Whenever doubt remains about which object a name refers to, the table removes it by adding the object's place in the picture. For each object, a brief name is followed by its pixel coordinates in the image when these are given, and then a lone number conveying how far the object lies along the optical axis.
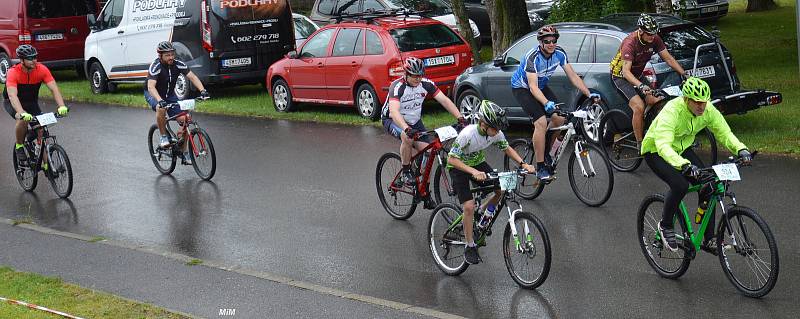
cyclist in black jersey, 13.86
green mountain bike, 7.50
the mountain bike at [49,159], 13.12
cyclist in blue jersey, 11.40
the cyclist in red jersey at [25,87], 13.09
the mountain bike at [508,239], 8.07
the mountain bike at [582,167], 10.93
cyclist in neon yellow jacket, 7.72
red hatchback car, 17.62
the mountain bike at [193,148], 13.72
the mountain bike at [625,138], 12.52
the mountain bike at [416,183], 10.38
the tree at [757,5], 33.75
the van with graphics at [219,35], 21.73
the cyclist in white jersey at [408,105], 10.27
